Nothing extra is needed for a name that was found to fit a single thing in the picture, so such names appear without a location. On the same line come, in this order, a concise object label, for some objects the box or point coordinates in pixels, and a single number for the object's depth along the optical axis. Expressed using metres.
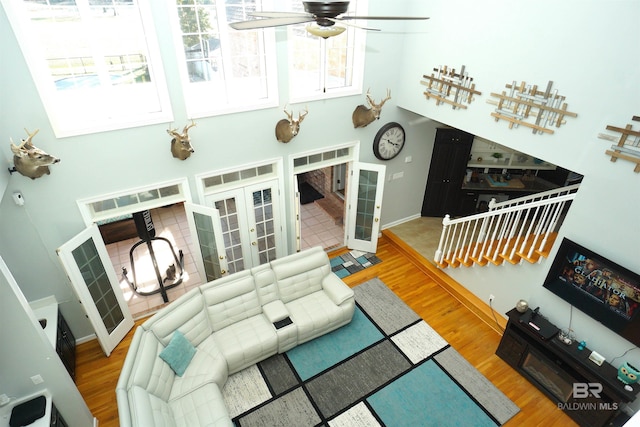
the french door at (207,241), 5.25
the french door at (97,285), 4.52
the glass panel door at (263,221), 5.91
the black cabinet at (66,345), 4.57
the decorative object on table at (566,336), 4.40
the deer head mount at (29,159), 3.88
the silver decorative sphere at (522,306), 4.76
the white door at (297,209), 6.18
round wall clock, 6.52
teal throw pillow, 4.29
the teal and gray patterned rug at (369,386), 4.38
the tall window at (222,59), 4.55
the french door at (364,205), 6.54
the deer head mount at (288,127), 5.36
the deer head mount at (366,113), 6.05
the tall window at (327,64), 5.44
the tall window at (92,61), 3.88
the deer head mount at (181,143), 4.68
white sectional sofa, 3.88
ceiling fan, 2.41
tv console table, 4.02
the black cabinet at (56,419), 3.61
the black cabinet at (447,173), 7.31
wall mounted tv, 3.79
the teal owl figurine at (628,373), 3.85
